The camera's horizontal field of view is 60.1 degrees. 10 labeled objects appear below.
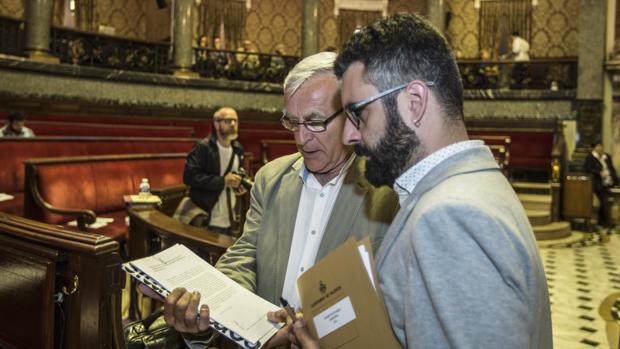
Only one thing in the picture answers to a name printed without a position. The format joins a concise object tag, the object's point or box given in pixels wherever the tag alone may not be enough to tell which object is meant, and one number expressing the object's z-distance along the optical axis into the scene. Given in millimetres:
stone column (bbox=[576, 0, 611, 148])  11344
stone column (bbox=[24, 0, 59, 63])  9133
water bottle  3316
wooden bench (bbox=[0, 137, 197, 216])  5278
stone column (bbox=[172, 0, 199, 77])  11102
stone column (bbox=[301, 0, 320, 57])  12516
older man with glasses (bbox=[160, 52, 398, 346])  1741
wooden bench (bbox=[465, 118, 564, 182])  11211
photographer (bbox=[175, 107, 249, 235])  4441
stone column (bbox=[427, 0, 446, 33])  12047
